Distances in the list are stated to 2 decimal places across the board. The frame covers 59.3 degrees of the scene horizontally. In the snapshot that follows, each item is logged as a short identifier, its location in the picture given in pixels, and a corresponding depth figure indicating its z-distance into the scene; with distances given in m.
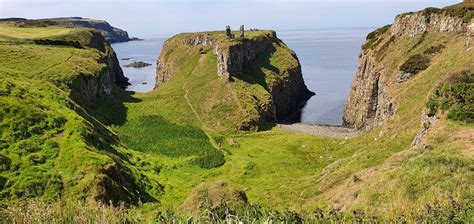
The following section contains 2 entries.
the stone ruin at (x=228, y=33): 126.41
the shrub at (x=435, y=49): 77.44
